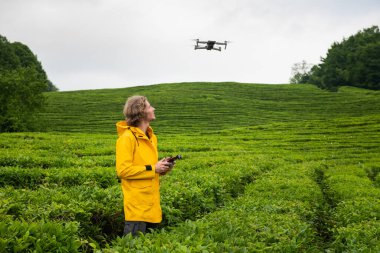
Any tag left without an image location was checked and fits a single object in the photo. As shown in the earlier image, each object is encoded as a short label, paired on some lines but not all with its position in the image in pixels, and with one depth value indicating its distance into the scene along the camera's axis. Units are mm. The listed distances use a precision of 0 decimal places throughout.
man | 7121
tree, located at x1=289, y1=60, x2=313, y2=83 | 195750
